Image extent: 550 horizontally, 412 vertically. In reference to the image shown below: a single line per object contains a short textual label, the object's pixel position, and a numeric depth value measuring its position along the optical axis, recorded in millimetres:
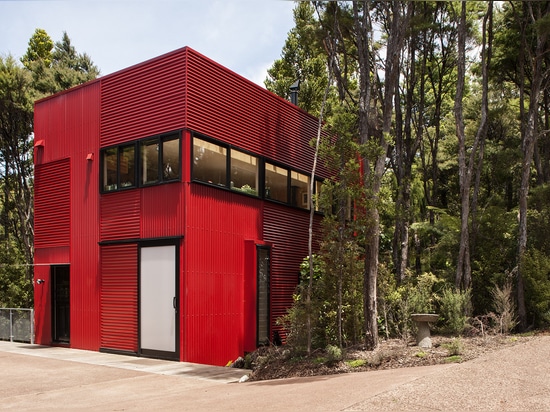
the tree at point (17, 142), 20984
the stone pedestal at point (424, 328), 10781
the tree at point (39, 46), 30172
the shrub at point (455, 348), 9766
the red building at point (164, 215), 12391
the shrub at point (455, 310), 12555
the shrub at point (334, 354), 9875
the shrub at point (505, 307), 12180
